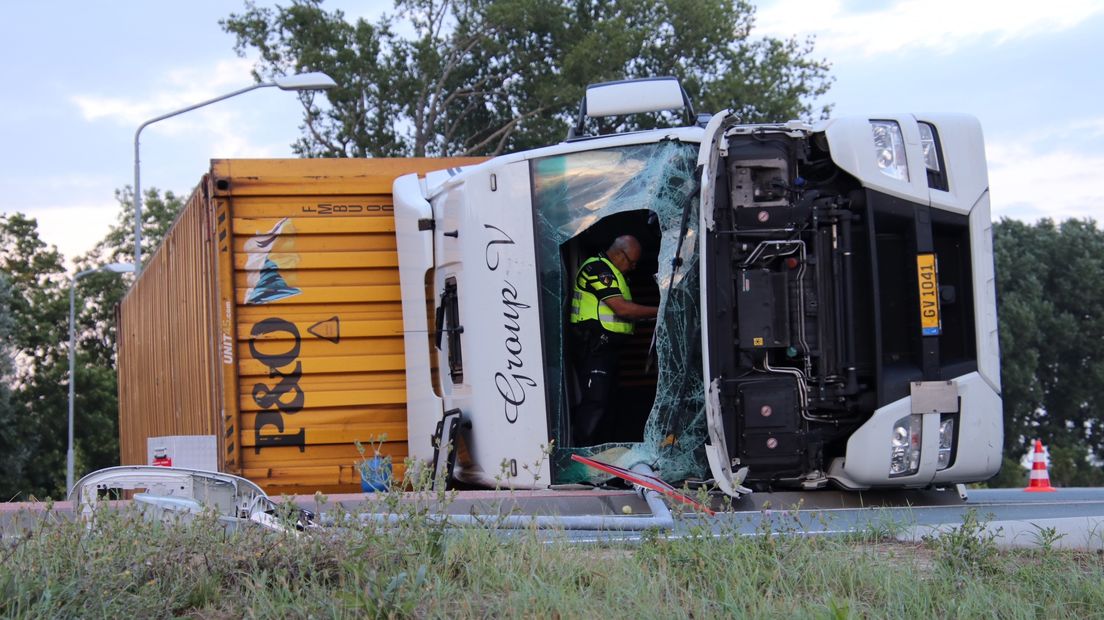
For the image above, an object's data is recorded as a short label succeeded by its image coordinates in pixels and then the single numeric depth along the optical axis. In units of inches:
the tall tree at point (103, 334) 1482.5
